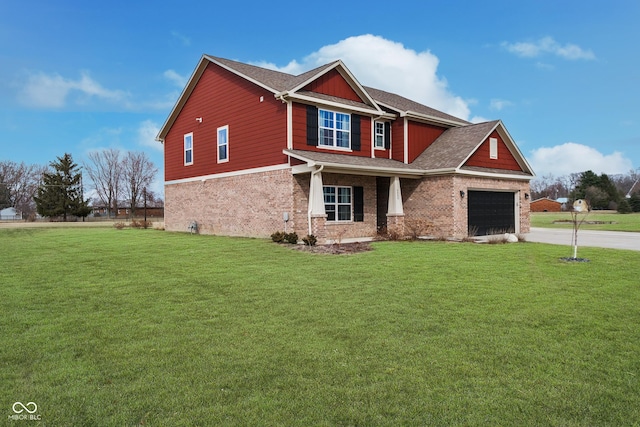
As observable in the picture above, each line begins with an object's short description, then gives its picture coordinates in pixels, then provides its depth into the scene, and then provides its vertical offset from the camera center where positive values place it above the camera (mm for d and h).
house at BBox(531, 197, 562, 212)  78062 +410
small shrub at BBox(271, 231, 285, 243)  16484 -1068
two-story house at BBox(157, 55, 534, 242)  17391 +2425
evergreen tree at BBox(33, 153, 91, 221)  48906 +2497
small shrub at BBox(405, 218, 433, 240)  19594 -860
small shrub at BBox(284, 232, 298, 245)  16094 -1088
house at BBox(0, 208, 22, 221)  62484 -12
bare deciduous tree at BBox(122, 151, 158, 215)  70312 +6939
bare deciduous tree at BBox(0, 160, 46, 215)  66481 +5132
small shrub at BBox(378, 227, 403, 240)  18145 -1134
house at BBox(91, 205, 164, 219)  66812 +81
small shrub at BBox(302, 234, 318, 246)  15438 -1130
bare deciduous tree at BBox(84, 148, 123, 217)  69062 +6234
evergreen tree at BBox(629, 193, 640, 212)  58791 +584
